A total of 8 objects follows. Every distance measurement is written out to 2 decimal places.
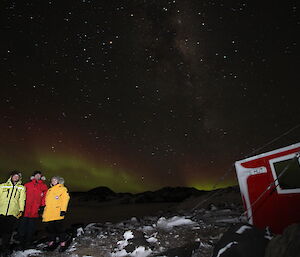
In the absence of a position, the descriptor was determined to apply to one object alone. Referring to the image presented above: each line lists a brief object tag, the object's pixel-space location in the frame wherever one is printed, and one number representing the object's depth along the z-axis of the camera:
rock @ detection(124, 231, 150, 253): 5.25
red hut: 4.57
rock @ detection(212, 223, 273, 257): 3.48
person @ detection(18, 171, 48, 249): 5.75
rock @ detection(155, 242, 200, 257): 4.43
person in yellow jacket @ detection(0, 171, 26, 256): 4.93
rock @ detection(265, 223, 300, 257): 2.62
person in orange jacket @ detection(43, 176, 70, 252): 5.40
